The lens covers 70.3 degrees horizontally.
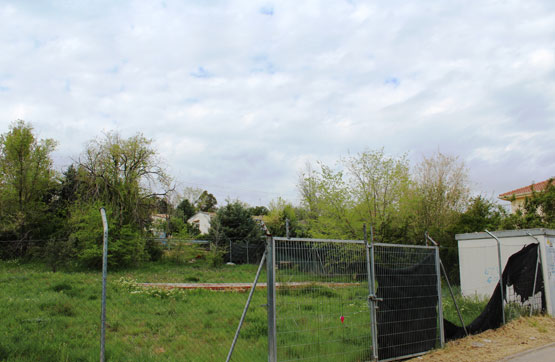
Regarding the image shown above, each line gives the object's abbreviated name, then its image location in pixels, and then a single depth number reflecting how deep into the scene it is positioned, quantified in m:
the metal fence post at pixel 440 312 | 7.29
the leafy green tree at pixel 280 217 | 39.94
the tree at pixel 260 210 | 68.88
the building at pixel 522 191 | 29.81
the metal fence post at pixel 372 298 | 6.08
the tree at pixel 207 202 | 75.56
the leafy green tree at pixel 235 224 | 33.28
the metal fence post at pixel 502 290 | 8.93
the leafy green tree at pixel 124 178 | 22.70
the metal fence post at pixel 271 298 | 4.77
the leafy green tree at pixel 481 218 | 17.20
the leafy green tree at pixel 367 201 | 17.86
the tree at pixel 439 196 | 19.69
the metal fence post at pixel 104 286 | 4.46
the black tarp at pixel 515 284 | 8.54
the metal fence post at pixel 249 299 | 4.63
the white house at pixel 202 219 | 63.53
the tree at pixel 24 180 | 24.16
